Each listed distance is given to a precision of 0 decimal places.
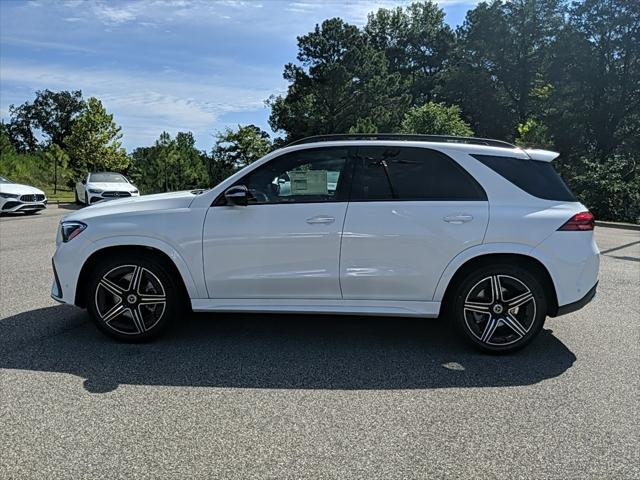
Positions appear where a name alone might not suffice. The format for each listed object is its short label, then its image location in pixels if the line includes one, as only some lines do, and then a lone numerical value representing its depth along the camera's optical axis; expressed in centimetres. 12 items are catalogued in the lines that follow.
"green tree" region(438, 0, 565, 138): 4988
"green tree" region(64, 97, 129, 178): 3303
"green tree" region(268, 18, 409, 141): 4400
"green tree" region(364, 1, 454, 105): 6706
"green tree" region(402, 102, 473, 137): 2606
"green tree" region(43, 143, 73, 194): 3344
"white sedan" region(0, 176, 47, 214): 1636
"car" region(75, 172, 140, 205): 1892
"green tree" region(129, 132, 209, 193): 3216
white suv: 430
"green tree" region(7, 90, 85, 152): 7881
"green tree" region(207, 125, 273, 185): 3816
